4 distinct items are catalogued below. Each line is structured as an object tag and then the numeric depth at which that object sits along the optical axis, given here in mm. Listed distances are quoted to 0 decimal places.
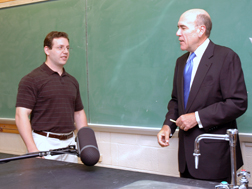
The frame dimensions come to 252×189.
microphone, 1383
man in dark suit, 1796
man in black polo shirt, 2217
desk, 1269
